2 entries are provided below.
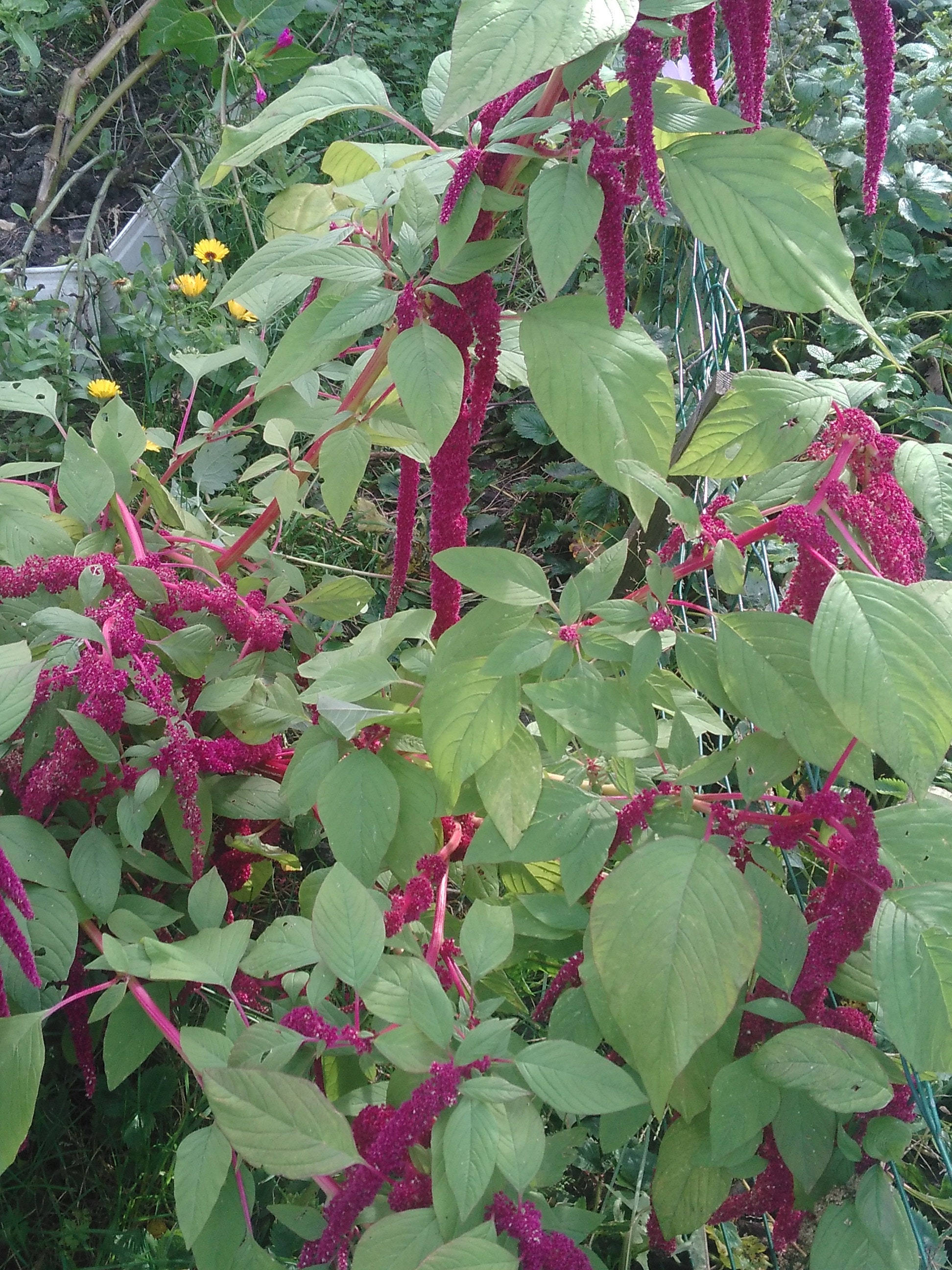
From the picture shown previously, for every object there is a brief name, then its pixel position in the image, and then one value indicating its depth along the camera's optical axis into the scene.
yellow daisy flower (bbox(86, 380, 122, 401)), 2.10
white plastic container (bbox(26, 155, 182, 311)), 2.56
